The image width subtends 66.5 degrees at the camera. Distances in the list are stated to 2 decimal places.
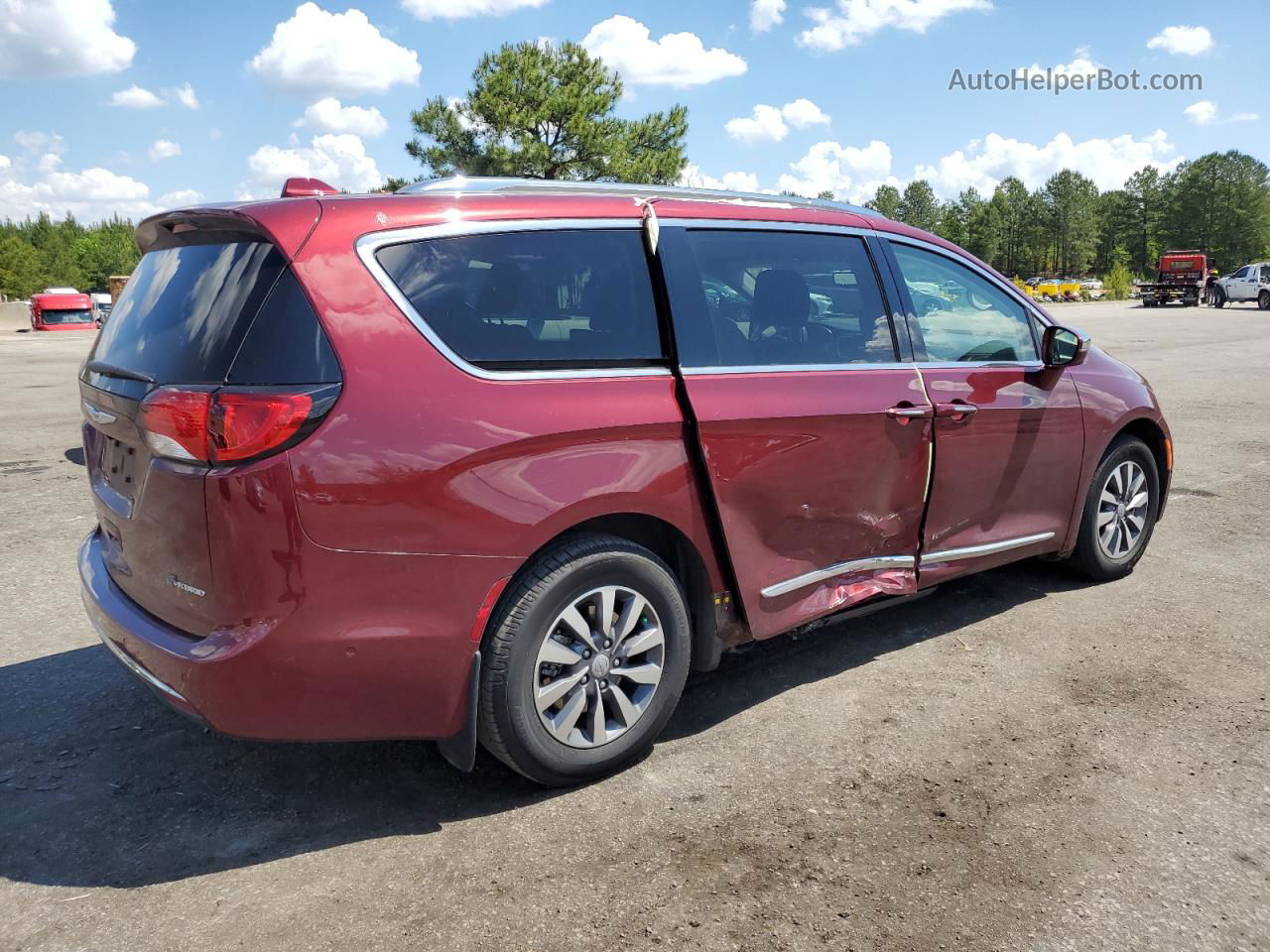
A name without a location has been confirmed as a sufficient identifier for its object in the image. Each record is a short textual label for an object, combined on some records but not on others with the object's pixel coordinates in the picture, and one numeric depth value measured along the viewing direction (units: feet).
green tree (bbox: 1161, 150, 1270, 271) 318.86
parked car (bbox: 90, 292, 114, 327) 164.33
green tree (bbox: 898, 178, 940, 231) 387.96
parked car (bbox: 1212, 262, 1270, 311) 142.31
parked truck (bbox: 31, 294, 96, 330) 142.82
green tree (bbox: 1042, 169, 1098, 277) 340.80
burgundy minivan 8.29
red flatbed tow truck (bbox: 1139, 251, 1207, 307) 158.81
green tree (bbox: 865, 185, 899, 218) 396.53
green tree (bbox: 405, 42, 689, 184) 125.39
